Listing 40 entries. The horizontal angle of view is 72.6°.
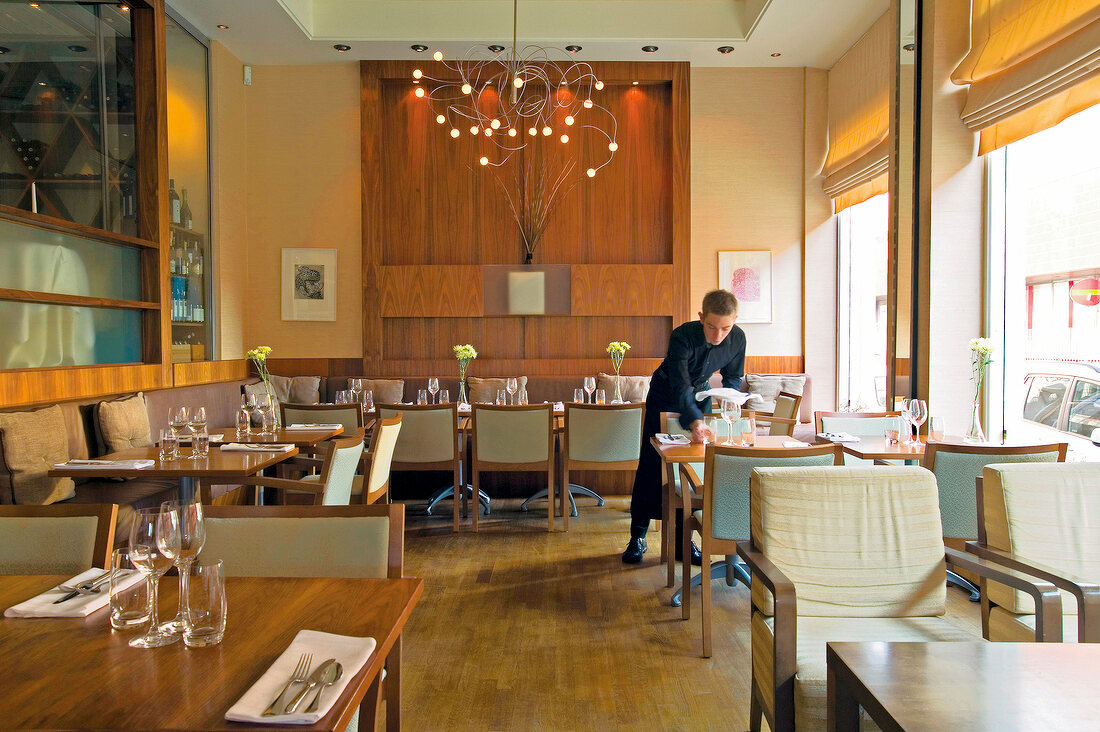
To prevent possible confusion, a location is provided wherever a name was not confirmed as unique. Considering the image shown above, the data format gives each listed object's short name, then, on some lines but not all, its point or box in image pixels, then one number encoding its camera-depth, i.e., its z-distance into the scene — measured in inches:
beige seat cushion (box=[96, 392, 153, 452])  184.2
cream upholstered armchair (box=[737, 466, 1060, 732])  85.8
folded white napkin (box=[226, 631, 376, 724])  39.9
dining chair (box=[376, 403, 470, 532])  204.4
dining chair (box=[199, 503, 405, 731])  71.1
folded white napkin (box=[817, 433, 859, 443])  157.6
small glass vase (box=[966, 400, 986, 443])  153.0
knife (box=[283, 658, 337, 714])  40.9
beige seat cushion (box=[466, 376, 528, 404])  283.3
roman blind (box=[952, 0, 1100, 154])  159.2
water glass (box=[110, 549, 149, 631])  53.8
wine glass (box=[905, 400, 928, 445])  149.2
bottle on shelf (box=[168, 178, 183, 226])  245.3
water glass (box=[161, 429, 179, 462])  144.6
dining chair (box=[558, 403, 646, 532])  204.2
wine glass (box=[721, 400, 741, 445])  140.9
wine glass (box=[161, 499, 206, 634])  52.3
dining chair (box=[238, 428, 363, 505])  124.3
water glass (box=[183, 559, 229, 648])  50.9
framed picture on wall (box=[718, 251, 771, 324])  308.8
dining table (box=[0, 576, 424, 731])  41.1
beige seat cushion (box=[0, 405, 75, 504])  152.2
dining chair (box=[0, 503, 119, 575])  70.4
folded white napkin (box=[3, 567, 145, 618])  55.6
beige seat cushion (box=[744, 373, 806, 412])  295.9
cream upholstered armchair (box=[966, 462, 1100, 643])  88.0
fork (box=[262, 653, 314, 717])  40.9
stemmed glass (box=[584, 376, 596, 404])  241.5
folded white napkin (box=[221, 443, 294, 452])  154.0
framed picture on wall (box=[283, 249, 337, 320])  305.0
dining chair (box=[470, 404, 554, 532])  201.6
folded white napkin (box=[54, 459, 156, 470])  134.0
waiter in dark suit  154.6
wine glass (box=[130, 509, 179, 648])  51.2
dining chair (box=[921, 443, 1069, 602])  127.5
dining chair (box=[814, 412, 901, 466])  176.6
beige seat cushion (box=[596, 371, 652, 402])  288.2
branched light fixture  302.0
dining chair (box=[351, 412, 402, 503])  138.9
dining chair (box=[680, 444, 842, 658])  114.0
